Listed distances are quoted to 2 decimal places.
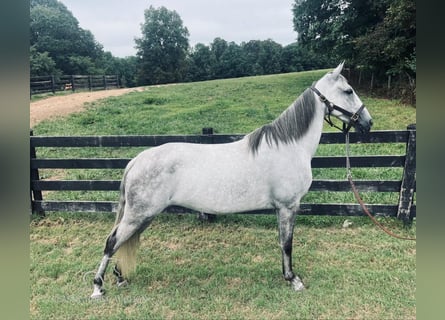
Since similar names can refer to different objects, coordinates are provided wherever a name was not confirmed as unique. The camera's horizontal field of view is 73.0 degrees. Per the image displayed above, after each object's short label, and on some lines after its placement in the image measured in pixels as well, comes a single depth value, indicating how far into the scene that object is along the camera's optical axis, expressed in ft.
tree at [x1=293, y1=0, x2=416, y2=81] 29.09
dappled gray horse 9.96
